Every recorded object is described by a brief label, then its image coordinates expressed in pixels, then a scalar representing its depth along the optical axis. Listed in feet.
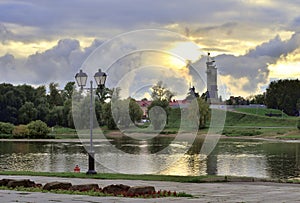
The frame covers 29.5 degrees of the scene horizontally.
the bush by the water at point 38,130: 363.35
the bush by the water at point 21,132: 362.06
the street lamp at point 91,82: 90.58
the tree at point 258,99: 611.06
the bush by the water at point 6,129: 370.22
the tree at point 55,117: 420.11
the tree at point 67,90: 526.86
